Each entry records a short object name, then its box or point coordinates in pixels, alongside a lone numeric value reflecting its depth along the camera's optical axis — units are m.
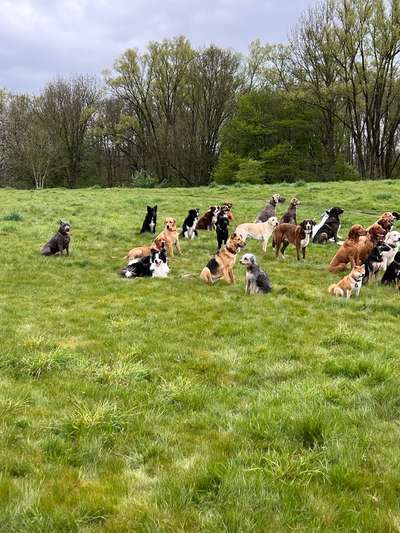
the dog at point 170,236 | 13.00
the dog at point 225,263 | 10.44
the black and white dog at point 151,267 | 11.05
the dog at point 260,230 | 13.56
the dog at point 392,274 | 9.96
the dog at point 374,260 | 9.99
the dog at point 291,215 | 14.90
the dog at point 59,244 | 13.05
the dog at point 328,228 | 14.52
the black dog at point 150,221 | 16.25
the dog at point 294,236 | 12.13
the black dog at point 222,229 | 13.46
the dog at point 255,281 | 9.64
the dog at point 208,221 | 16.73
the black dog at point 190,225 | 15.44
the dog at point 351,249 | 10.69
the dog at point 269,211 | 16.00
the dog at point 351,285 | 9.12
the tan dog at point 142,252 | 11.59
